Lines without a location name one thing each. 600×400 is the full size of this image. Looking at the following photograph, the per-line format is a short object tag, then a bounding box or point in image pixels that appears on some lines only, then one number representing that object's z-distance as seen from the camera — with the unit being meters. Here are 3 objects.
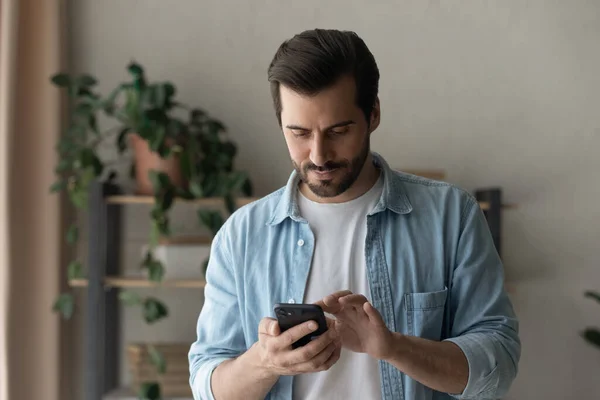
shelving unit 2.59
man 1.22
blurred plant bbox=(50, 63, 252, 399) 2.54
